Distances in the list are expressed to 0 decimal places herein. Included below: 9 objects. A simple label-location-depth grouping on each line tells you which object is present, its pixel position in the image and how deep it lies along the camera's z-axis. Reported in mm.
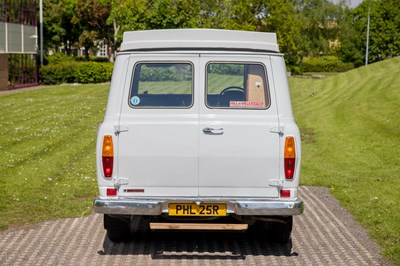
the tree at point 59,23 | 71000
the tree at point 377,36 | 78938
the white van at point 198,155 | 6652
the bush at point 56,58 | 57944
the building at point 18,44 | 38750
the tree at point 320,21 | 77438
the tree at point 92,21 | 65375
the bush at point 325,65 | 78625
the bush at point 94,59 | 72375
